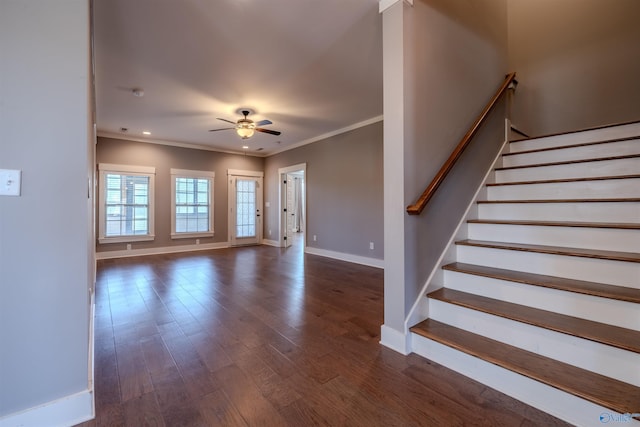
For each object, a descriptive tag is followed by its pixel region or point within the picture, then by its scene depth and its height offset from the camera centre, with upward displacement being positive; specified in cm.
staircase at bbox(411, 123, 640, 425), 132 -49
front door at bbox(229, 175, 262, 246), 721 +8
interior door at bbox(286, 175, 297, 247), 745 -20
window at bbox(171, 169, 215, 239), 640 +24
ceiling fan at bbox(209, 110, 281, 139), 431 +140
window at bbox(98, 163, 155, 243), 556 +22
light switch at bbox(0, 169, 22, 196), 116 +14
